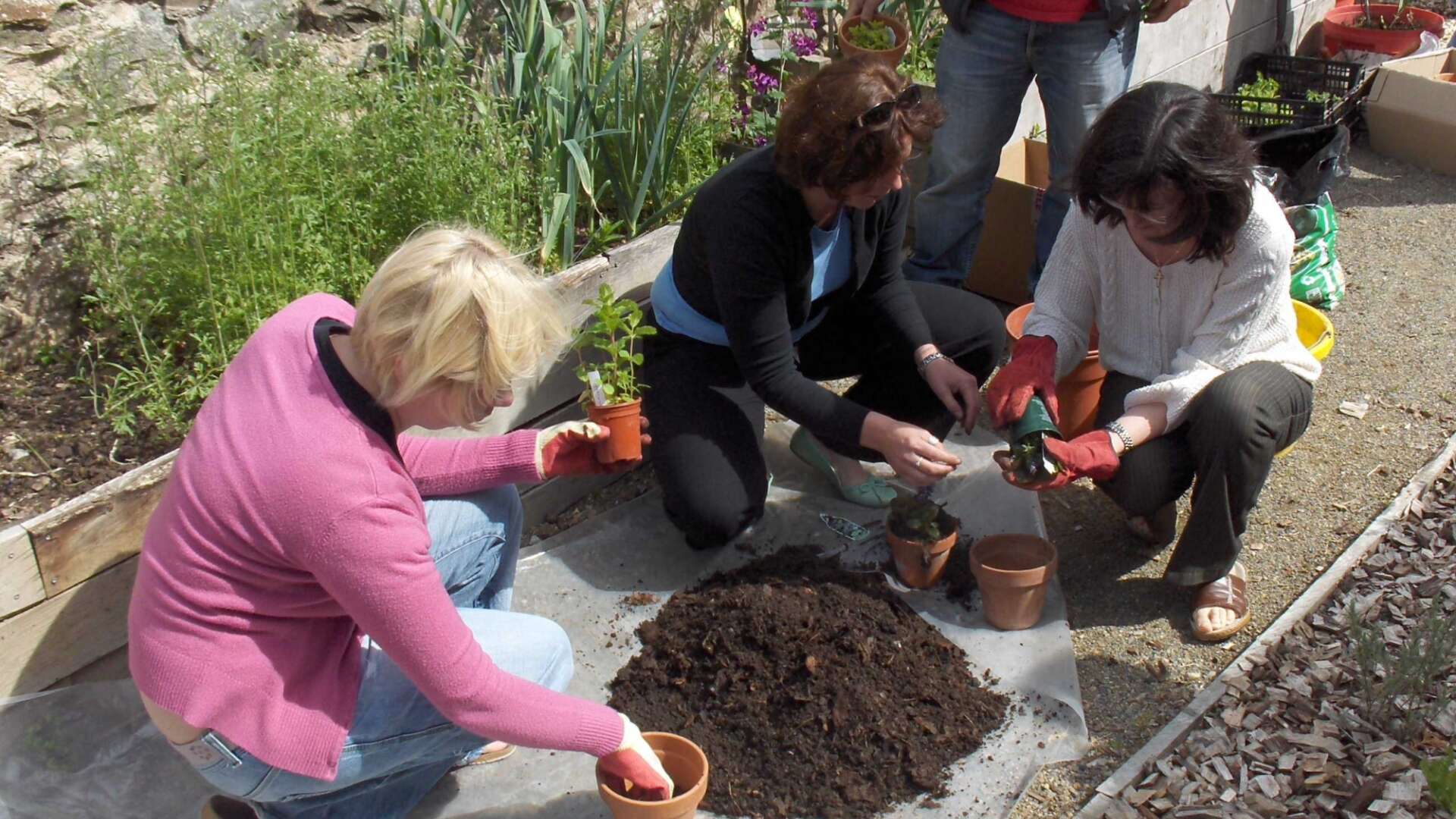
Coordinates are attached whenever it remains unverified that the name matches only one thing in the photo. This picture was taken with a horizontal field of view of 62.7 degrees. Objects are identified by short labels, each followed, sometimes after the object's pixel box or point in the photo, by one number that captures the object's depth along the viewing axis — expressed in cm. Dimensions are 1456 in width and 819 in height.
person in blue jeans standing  340
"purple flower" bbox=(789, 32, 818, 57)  421
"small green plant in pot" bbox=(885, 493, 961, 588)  276
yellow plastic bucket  316
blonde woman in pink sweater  171
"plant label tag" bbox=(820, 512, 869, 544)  303
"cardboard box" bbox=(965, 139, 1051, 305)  394
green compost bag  384
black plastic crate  467
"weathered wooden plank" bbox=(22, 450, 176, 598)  219
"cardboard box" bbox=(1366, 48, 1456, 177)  517
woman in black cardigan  249
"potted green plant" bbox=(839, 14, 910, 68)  400
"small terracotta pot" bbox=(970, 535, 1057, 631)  262
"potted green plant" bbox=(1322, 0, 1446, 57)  575
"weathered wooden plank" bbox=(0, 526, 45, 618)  214
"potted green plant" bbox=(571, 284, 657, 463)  244
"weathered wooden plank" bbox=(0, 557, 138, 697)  221
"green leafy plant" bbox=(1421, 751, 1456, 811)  193
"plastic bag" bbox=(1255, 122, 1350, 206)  423
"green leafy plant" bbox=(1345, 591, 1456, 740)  227
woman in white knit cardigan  241
